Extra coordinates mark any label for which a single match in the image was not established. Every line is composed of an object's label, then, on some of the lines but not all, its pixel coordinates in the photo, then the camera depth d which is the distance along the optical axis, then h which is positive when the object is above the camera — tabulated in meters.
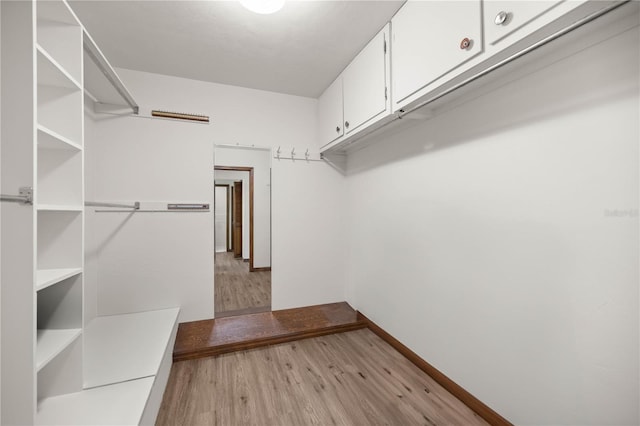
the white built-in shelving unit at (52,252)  0.95 -0.16
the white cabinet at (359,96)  1.85 +1.02
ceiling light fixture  1.48 +1.23
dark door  3.14 -0.06
